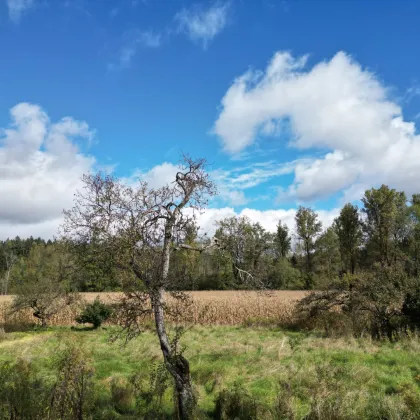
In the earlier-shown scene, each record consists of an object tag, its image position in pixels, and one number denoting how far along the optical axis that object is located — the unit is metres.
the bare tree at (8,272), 71.44
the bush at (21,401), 6.25
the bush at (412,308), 16.80
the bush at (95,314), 22.98
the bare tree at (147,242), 7.79
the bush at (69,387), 6.16
